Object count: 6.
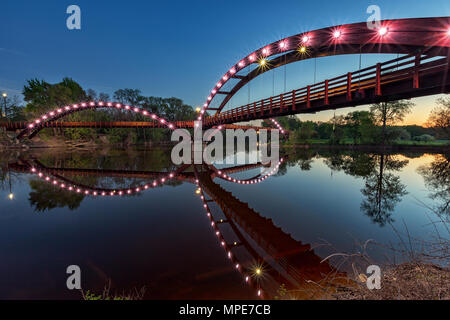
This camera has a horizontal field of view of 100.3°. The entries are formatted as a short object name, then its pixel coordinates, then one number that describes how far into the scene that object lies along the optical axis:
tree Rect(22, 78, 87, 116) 48.19
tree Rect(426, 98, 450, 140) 32.31
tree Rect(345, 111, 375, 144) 41.47
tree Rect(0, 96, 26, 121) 45.33
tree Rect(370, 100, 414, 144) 38.62
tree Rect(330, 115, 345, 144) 48.91
